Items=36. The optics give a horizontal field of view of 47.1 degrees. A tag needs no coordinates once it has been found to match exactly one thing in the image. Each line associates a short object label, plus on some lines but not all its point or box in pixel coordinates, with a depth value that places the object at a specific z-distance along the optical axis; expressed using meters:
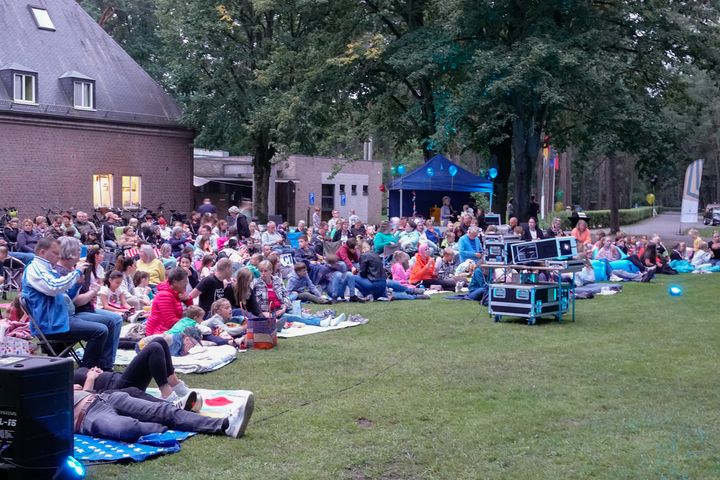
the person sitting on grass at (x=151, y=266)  14.05
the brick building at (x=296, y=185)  44.47
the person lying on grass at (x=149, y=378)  6.68
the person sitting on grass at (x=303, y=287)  14.91
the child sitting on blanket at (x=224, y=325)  10.17
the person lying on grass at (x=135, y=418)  6.12
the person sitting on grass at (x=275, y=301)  11.82
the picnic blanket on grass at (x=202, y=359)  8.76
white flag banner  24.06
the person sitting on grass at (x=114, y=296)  11.86
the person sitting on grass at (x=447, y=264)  18.16
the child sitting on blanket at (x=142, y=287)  13.02
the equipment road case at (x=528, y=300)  12.45
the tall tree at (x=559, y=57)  23.84
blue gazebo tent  27.56
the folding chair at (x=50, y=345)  7.35
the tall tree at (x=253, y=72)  30.30
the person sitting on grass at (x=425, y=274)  17.42
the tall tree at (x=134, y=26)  44.34
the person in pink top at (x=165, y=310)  9.77
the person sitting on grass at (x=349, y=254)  16.81
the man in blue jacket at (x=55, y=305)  7.04
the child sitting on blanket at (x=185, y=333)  9.36
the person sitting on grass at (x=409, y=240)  20.41
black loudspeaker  4.74
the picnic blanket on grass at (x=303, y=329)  11.42
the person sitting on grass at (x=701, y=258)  21.57
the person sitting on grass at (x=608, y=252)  20.35
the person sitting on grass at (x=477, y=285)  15.09
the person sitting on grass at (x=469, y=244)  19.11
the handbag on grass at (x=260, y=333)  10.24
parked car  51.81
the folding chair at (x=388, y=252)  19.84
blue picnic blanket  5.73
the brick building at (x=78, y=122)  30.45
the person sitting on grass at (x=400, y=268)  17.31
